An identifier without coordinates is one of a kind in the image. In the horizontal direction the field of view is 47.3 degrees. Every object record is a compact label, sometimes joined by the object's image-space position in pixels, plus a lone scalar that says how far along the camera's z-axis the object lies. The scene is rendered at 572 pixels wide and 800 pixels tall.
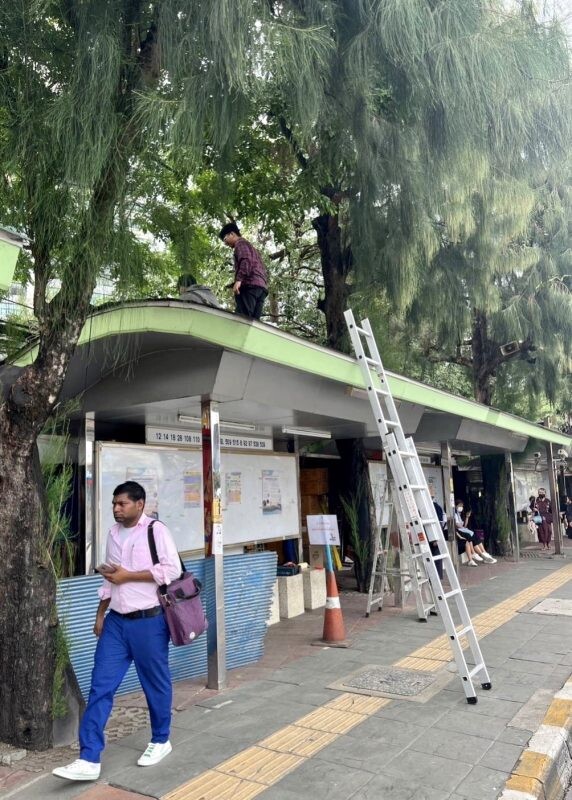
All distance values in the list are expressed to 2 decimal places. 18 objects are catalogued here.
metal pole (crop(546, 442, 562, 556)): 16.00
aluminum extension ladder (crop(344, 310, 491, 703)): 5.23
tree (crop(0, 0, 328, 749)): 4.36
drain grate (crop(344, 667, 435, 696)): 5.66
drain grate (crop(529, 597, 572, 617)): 8.89
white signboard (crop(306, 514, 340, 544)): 7.94
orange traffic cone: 7.39
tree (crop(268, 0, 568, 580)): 4.96
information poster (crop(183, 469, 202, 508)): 7.70
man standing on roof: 6.32
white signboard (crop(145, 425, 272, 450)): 7.42
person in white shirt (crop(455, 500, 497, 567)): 13.62
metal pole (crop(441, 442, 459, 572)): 11.53
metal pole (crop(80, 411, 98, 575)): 6.57
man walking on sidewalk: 3.92
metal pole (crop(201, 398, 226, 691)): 5.75
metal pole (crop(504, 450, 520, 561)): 14.87
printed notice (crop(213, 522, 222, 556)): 5.88
